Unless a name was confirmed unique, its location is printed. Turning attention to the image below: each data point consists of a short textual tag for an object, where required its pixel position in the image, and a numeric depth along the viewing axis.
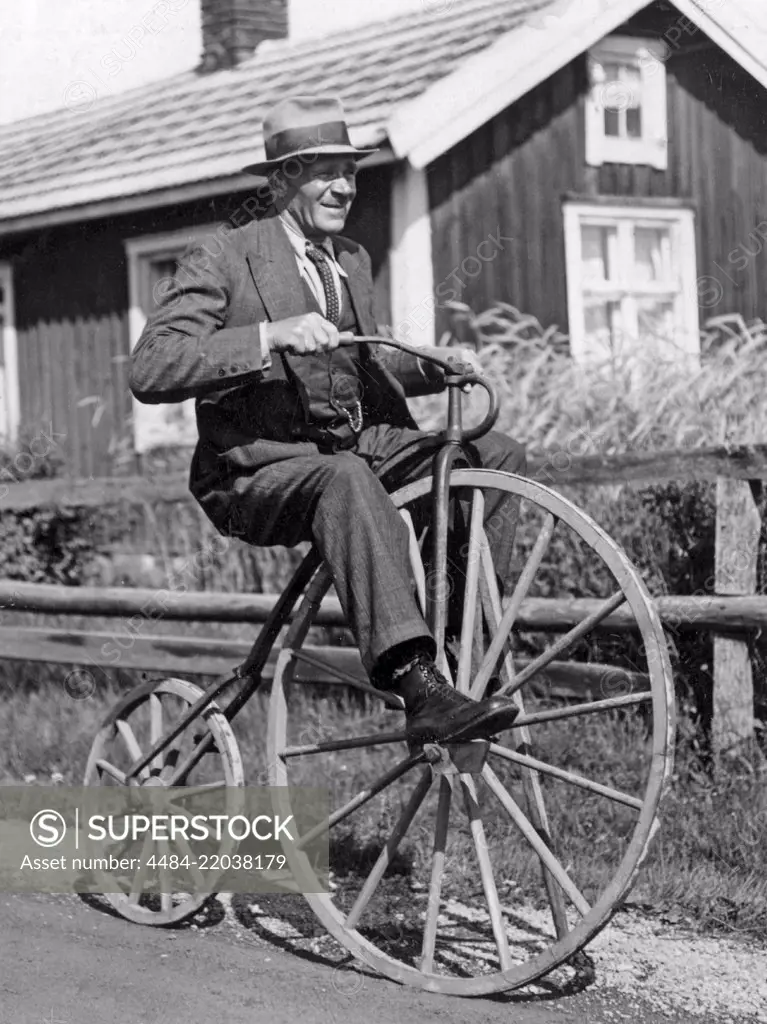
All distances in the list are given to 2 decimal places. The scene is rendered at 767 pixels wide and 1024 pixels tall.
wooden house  12.22
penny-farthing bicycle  3.72
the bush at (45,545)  9.80
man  3.83
